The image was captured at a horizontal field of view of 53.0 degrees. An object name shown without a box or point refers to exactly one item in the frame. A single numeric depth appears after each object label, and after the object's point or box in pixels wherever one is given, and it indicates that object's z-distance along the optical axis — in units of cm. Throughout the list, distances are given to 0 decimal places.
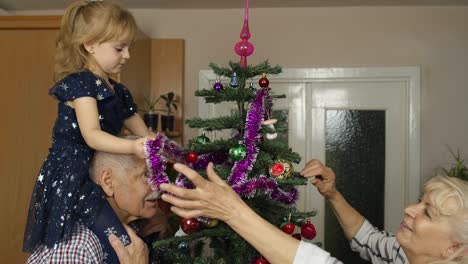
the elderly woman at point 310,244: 109
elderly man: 125
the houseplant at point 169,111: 319
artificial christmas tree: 115
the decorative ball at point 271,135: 119
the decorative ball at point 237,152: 112
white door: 331
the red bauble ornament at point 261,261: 115
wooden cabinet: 283
